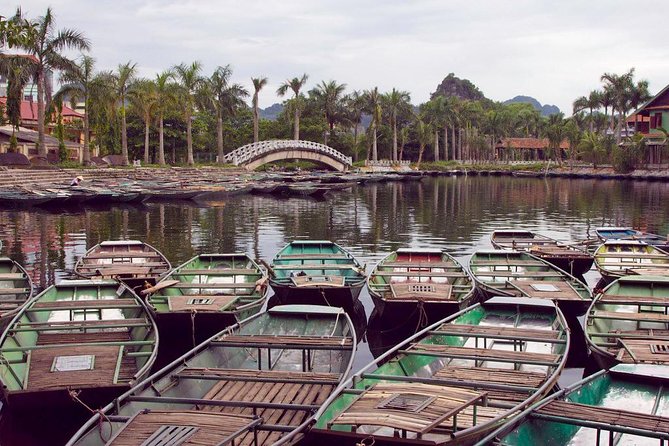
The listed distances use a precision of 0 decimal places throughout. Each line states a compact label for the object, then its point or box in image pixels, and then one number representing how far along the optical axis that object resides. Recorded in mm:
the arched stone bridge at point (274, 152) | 84375
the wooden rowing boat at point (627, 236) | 29875
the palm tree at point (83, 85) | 58844
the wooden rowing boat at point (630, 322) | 13031
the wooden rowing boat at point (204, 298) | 15711
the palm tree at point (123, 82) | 67562
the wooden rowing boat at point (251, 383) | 9430
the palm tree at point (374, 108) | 106750
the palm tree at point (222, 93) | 83188
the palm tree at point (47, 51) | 53094
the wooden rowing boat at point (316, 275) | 18625
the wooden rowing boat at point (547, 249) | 24625
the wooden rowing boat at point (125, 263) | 20453
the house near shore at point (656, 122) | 91125
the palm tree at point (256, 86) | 88650
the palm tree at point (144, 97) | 68938
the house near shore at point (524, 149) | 133375
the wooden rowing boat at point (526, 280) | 17828
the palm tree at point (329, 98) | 106312
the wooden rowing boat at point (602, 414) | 9009
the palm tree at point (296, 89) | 97438
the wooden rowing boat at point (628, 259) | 22047
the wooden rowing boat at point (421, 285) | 16969
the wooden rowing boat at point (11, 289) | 15844
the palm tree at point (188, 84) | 75250
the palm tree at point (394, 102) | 112881
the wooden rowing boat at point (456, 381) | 9055
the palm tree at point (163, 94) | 70875
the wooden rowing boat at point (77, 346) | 11258
